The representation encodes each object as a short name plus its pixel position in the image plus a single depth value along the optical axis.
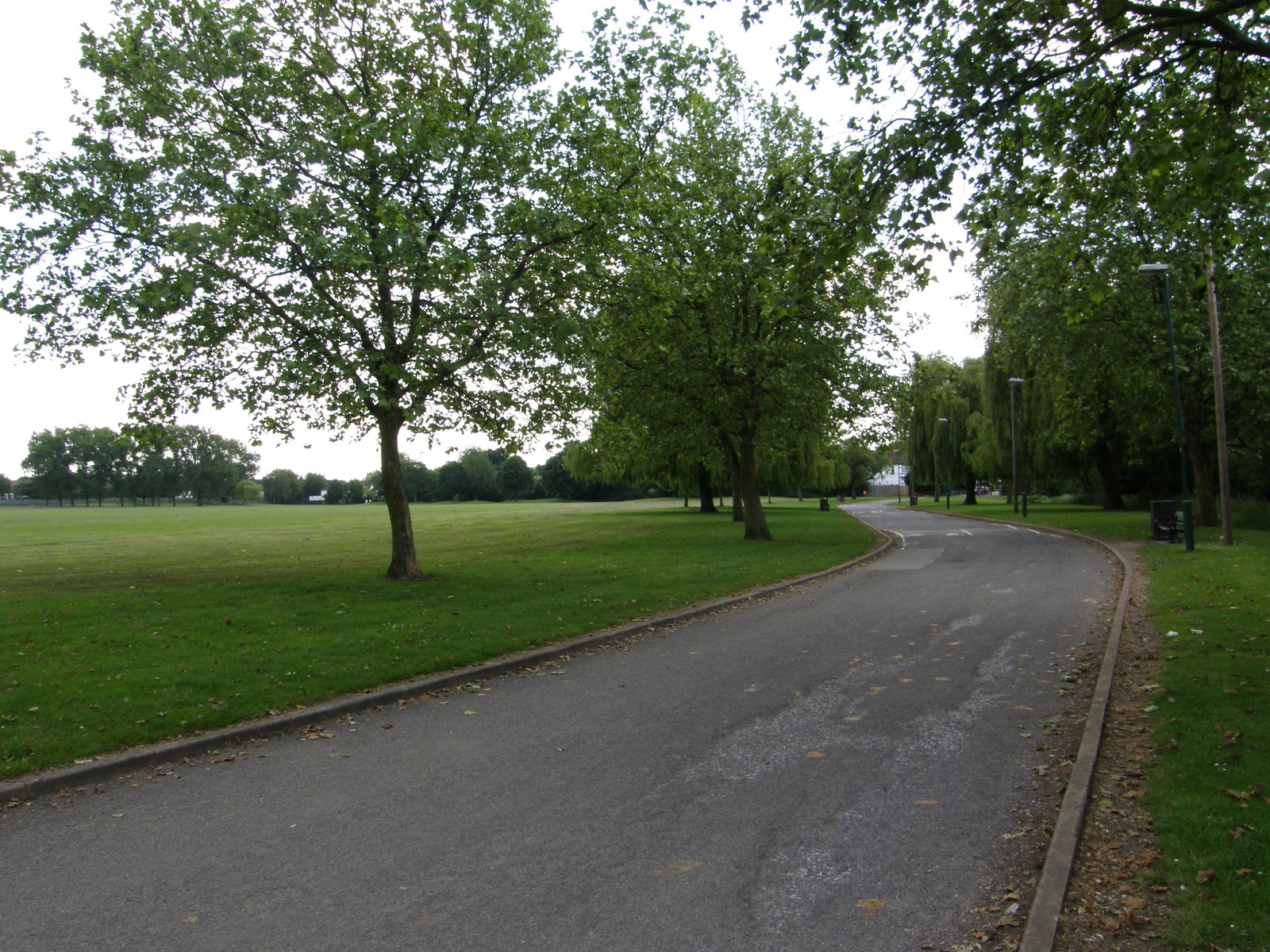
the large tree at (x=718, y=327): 16.03
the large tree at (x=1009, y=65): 7.66
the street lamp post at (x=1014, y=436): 35.81
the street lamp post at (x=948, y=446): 47.53
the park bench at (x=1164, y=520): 21.36
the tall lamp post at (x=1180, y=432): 17.67
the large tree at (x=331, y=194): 12.70
